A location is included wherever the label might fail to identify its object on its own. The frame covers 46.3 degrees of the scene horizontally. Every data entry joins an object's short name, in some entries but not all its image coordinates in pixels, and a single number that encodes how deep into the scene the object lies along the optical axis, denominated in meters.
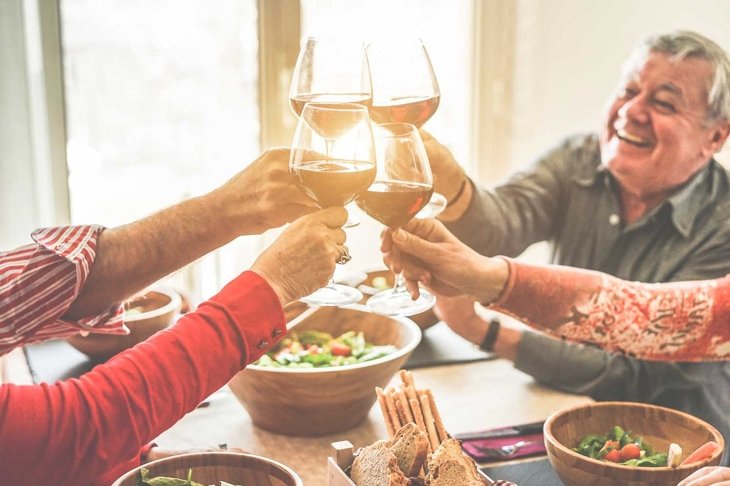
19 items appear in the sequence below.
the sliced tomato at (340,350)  1.74
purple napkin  1.49
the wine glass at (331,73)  1.29
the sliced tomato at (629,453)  1.37
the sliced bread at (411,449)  1.15
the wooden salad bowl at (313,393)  1.51
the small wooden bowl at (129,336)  1.87
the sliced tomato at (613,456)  1.36
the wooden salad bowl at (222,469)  1.12
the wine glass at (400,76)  1.43
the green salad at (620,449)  1.36
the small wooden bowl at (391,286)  2.11
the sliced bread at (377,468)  1.09
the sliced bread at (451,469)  1.10
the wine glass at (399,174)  1.31
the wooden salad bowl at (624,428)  1.21
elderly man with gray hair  1.93
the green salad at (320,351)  1.67
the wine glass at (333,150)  1.16
